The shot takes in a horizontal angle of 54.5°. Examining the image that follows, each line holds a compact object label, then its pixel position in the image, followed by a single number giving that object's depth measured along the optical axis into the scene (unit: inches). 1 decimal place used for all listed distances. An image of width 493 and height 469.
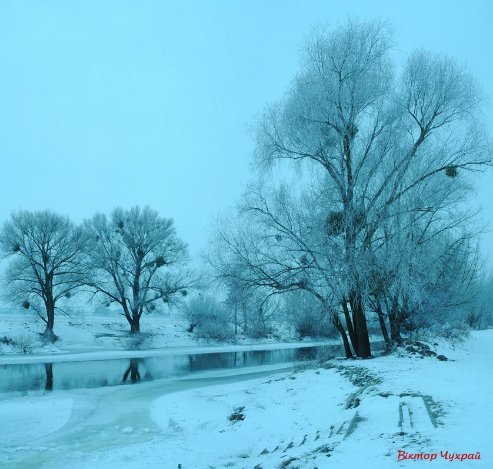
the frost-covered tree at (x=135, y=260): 1558.8
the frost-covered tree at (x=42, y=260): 1437.0
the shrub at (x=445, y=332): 724.0
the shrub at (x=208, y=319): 1717.5
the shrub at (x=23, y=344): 1250.0
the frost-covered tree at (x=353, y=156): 604.1
